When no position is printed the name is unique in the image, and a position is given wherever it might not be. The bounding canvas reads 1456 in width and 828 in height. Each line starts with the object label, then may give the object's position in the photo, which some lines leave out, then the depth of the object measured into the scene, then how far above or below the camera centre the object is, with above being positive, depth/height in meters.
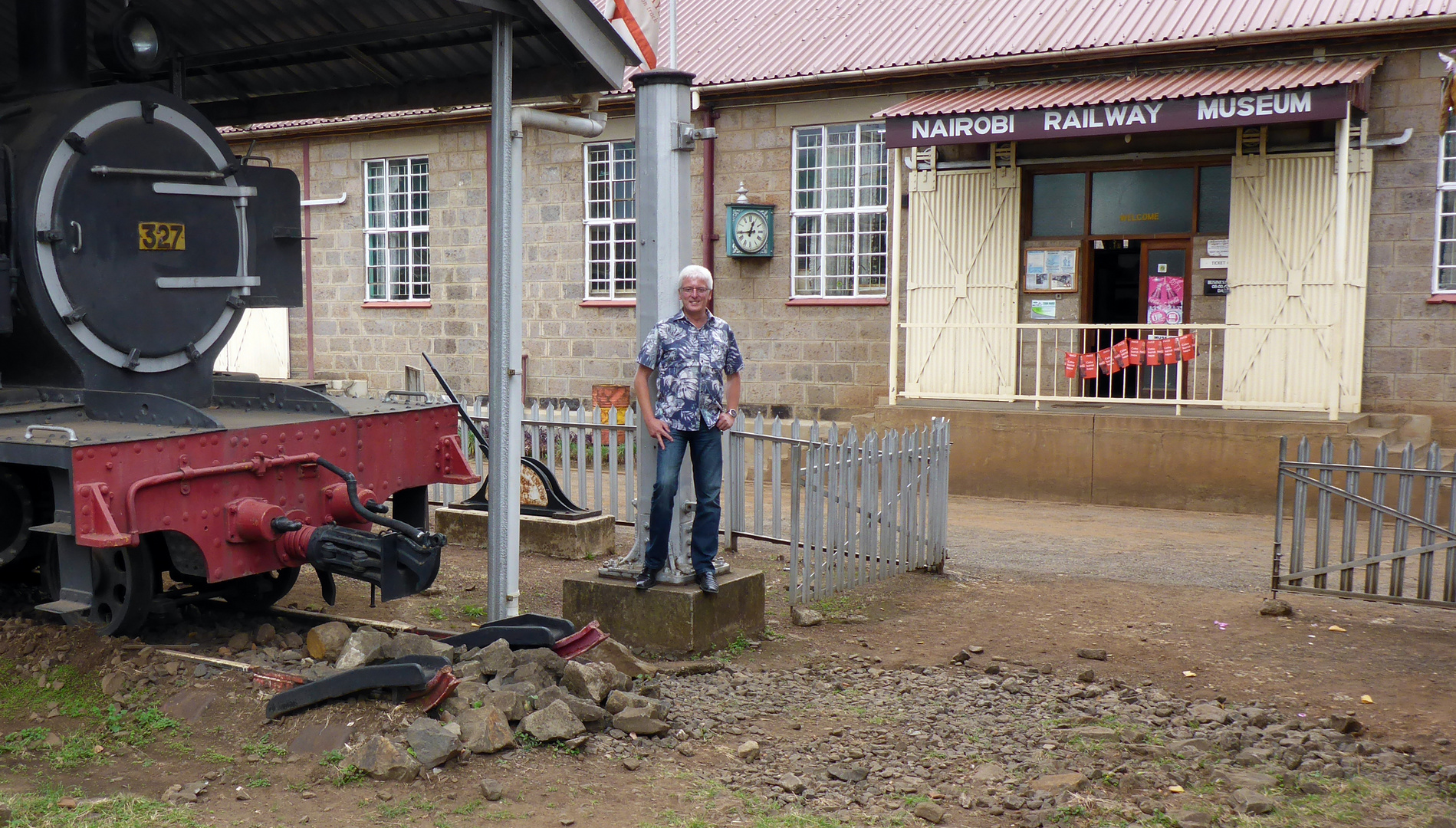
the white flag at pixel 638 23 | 6.72 +1.66
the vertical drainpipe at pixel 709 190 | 15.98 +1.80
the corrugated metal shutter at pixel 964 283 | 14.12 +0.61
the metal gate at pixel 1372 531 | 7.24 -1.11
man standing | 6.20 -0.35
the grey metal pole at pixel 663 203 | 6.31 +0.64
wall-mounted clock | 15.77 +1.29
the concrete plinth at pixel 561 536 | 9.14 -1.50
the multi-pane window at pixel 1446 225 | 12.30 +1.14
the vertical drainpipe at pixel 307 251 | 19.25 +1.17
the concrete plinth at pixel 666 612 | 6.25 -1.41
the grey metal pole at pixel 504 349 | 6.18 -0.09
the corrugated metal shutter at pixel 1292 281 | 12.48 +0.60
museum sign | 11.52 +2.13
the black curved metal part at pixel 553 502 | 9.26 -1.27
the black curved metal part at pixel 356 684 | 4.75 -1.35
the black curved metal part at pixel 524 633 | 5.52 -1.33
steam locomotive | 5.43 -0.35
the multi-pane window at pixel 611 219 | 17.02 +1.49
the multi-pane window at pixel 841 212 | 15.34 +1.50
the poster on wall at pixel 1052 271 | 14.31 +0.75
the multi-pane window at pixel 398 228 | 18.52 +1.48
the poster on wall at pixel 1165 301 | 13.88 +0.41
